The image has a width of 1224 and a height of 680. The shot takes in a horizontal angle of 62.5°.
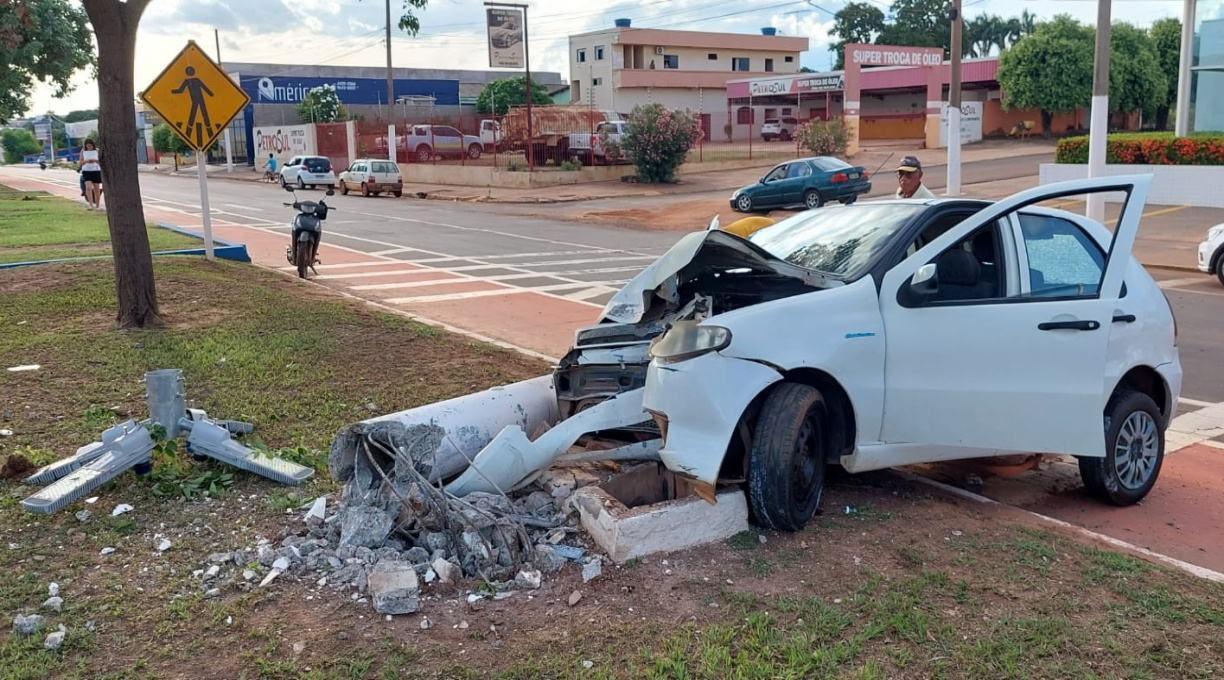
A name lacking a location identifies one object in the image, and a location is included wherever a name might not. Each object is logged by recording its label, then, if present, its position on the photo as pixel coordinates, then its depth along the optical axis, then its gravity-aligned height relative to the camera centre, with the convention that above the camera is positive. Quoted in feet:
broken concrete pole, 16.15 -4.06
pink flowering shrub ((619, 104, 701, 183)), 120.67 +5.28
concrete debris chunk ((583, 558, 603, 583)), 13.86 -5.27
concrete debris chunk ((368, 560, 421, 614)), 12.89 -5.14
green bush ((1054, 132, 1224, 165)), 80.33 +2.31
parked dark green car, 86.48 -0.23
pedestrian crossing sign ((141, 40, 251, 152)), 38.68 +3.50
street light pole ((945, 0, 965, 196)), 71.87 +4.74
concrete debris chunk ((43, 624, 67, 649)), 12.21 -5.42
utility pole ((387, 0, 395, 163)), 146.61 +8.61
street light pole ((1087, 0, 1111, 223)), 54.90 +4.19
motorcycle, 49.67 -2.16
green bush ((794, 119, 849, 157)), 125.90 +5.56
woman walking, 84.69 +1.37
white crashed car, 14.88 -2.70
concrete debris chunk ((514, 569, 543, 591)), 13.75 -5.34
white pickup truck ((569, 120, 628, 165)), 131.23 +5.43
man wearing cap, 36.65 +0.07
